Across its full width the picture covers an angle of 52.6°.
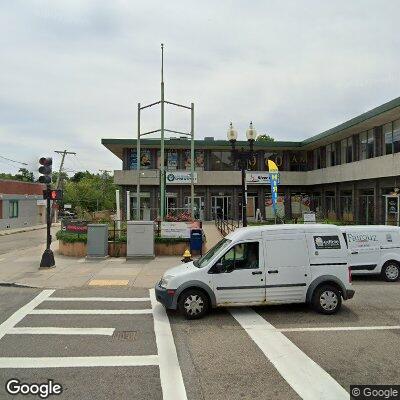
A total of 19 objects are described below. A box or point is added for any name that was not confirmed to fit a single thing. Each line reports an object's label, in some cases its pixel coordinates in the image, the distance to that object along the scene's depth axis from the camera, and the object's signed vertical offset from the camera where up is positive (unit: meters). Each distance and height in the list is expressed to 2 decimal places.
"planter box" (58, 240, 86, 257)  18.00 -1.78
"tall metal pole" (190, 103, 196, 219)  22.11 +4.42
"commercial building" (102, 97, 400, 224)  31.75 +2.77
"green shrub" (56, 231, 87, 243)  18.05 -1.25
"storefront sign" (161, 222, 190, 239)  18.17 -0.90
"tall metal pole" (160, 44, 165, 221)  21.05 +2.96
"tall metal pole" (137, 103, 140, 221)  21.56 +3.23
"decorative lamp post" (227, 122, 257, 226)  16.53 +3.02
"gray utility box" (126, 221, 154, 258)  17.02 -1.26
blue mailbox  17.75 -1.41
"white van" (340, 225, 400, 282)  12.77 -1.36
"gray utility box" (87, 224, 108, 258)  17.08 -1.47
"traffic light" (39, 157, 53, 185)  15.20 +1.54
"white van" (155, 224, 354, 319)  8.52 -1.41
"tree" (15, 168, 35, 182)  101.38 +8.98
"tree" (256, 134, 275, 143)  73.30 +13.25
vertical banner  25.50 +2.07
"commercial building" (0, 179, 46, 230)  40.78 +0.58
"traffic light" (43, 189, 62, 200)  15.22 +0.59
